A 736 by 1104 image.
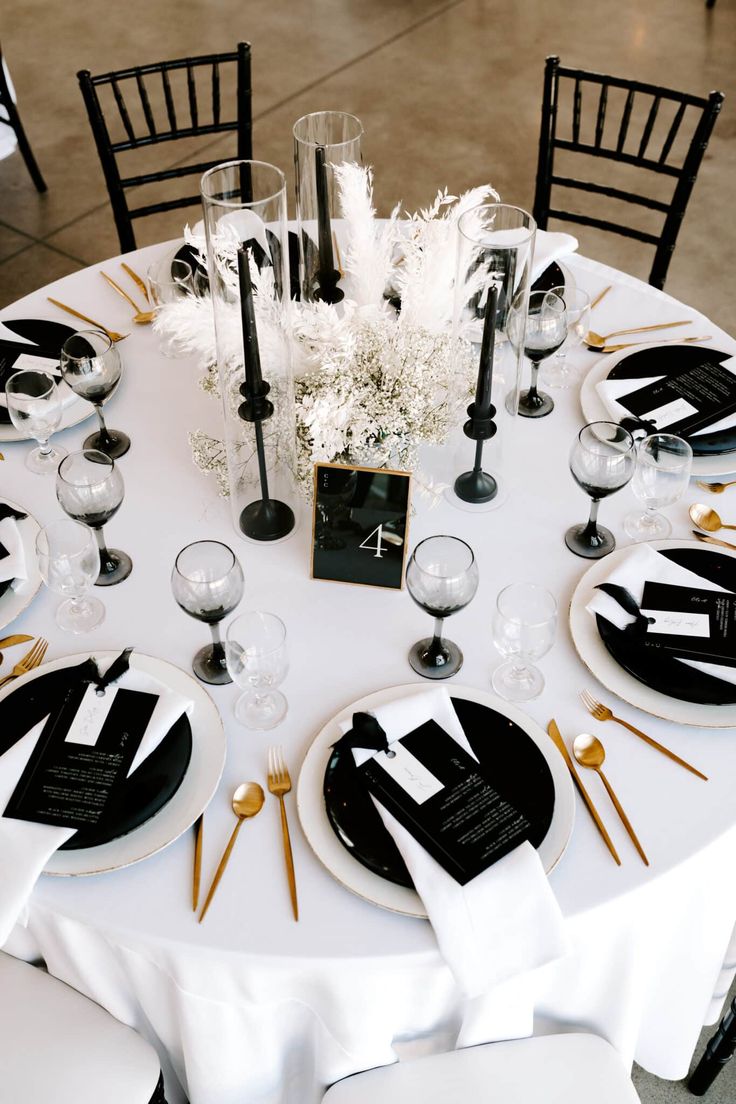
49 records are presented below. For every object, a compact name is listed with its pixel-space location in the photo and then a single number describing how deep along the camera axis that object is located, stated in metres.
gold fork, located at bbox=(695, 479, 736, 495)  1.75
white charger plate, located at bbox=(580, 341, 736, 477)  1.75
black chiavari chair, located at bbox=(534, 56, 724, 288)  2.38
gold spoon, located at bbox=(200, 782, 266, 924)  1.32
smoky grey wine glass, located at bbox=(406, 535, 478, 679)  1.39
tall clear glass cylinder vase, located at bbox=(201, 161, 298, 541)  1.42
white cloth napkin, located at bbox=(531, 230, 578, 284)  2.05
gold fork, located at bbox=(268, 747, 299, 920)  1.29
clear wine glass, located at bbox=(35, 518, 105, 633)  1.49
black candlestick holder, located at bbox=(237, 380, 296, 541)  1.68
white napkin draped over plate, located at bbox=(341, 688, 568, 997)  1.18
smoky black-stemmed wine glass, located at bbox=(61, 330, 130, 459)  1.75
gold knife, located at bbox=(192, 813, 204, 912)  1.24
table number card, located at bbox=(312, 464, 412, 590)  1.51
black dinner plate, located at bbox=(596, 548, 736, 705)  1.42
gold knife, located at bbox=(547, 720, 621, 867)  1.29
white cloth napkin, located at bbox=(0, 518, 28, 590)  1.58
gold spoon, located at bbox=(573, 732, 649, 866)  1.37
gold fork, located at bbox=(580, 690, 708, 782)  1.38
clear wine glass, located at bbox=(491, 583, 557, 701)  1.39
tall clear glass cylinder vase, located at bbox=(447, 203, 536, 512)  1.56
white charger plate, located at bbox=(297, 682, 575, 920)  1.22
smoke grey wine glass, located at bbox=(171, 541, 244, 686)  1.39
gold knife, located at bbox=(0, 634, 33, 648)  1.53
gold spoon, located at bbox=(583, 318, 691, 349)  2.00
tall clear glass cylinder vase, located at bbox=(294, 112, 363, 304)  1.89
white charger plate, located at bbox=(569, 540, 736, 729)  1.41
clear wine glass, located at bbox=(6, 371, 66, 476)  1.73
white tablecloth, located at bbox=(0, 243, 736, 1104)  1.23
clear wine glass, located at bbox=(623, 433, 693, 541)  1.63
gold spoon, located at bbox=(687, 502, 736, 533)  1.68
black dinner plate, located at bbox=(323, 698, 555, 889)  1.25
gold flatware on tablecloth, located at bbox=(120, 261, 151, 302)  2.14
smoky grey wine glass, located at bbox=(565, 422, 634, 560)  1.57
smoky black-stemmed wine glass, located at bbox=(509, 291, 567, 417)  1.81
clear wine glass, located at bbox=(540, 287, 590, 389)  1.94
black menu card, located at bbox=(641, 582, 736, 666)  1.46
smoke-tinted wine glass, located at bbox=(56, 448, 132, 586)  1.56
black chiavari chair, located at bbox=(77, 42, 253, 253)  2.46
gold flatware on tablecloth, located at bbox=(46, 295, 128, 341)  2.03
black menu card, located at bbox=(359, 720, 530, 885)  1.24
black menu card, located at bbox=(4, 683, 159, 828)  1.28
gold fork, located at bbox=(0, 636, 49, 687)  1.49
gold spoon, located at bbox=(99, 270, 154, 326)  2.05
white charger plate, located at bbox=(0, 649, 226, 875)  1.25
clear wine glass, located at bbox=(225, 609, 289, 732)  1.37
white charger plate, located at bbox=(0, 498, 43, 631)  1.55
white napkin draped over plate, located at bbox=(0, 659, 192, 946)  1.20
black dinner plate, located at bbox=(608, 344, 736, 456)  1.91
